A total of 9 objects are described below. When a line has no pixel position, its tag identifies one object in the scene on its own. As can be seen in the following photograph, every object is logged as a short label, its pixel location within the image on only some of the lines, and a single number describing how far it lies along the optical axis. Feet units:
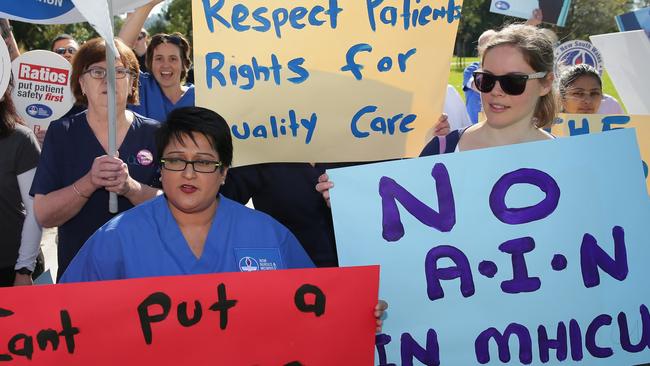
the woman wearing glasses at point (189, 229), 8.07
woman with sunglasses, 8.92
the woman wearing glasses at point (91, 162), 9.89
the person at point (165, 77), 16.98
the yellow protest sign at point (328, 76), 10.28
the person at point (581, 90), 16.34
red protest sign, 7.25
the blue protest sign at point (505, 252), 8.46
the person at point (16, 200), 11.29
